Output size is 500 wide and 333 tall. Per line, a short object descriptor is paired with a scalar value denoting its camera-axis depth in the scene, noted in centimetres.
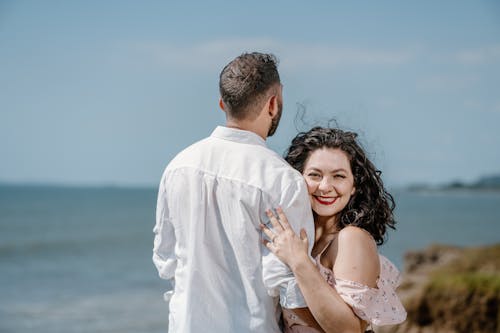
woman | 266
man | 264
